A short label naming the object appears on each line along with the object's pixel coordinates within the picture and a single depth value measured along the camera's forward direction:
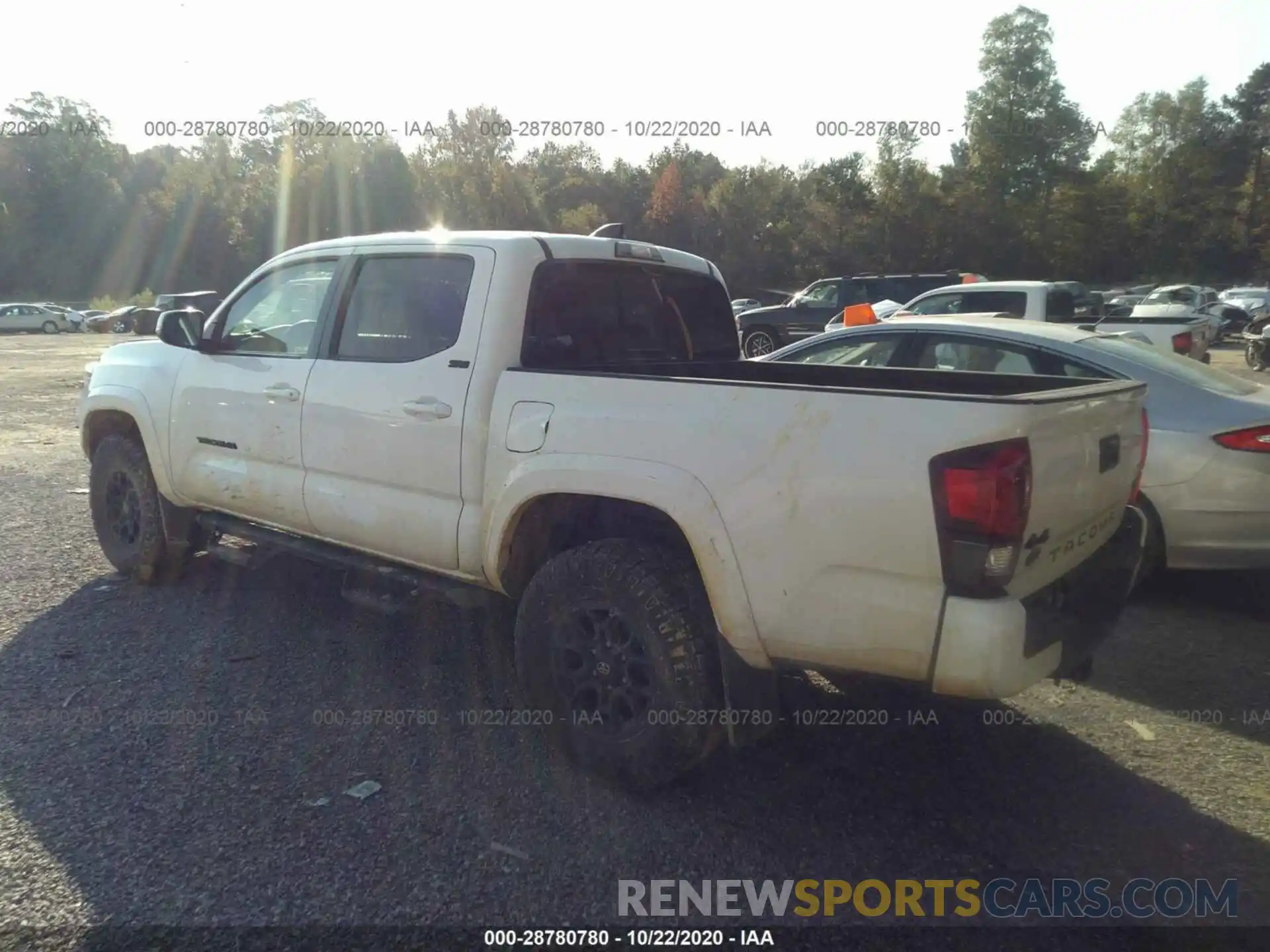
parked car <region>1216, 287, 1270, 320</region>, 30.92
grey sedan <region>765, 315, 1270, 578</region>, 4.92
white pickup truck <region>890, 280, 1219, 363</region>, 11.56
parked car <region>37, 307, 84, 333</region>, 43.59
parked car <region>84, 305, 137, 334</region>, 41.17
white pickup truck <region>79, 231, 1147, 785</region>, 2.69
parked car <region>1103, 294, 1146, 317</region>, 24.36
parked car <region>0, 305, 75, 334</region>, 42.78
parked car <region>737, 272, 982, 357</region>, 19.56
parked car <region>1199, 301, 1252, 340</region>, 29.80
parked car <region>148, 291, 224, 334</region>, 27.22
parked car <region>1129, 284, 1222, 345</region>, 23.83
